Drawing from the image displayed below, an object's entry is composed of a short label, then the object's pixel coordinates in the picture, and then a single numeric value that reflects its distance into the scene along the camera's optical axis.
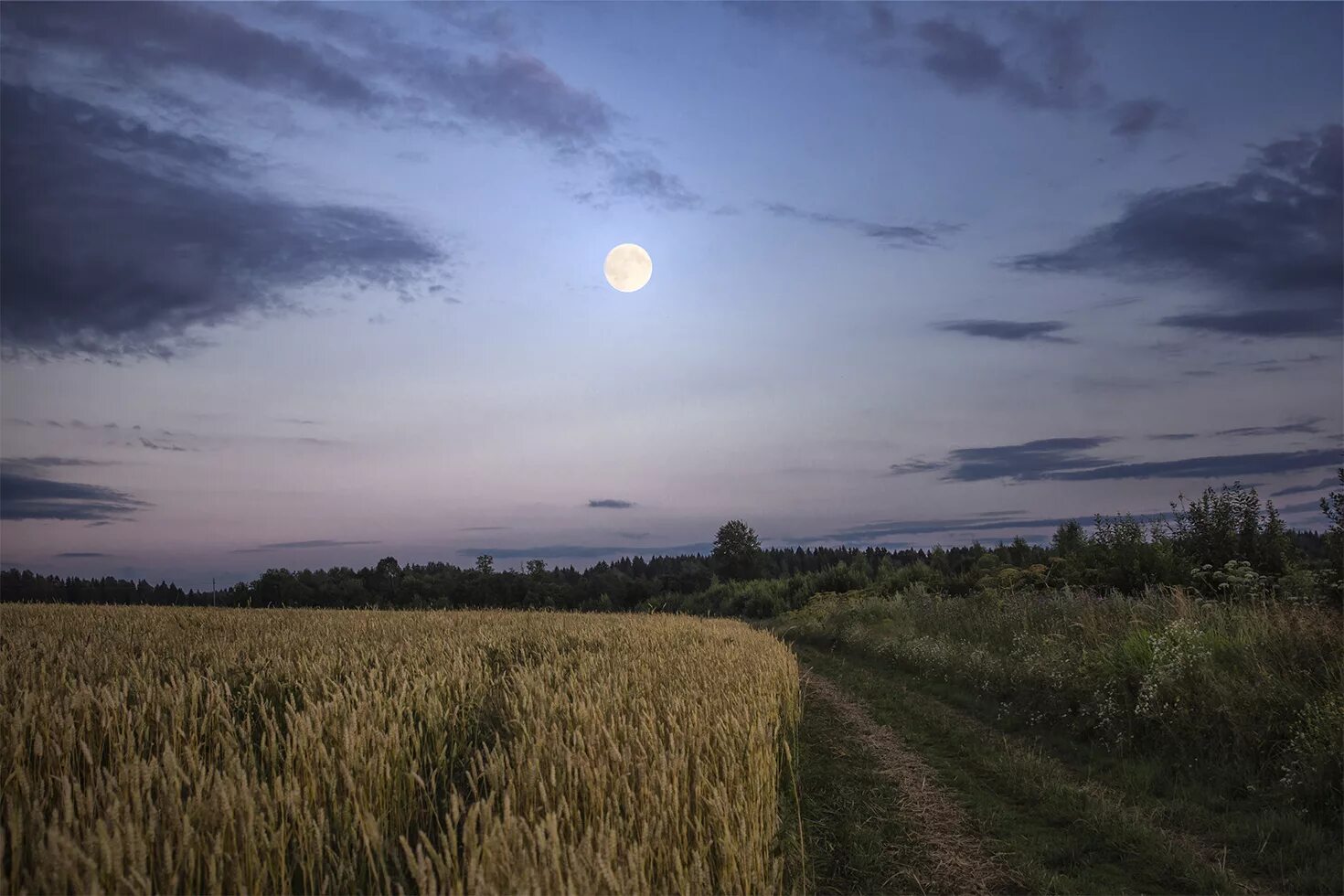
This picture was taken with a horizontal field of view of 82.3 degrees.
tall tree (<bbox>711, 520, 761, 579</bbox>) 91.25
